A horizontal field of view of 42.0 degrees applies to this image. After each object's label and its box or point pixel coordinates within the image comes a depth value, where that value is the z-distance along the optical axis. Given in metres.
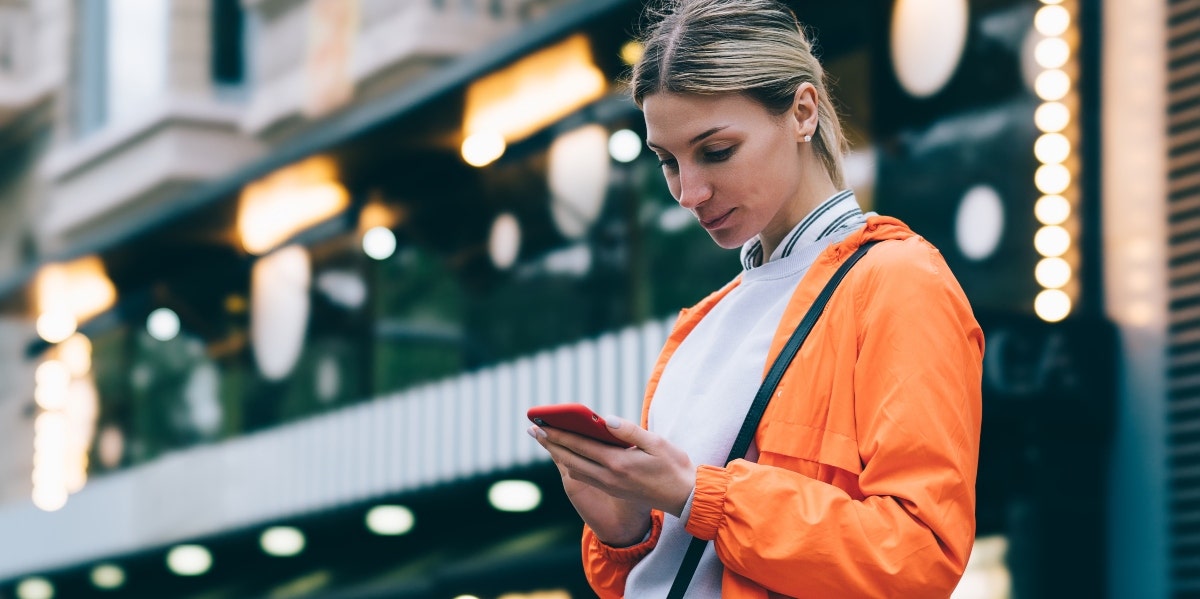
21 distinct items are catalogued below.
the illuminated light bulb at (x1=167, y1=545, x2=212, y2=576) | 12.59
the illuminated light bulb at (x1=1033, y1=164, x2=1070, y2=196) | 6.61
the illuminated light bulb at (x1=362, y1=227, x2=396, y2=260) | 11.38
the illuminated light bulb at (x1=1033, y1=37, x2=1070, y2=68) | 6.66
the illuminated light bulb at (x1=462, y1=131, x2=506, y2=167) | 10.23
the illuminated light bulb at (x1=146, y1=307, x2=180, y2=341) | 13.87
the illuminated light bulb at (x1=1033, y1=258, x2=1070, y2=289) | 6.58
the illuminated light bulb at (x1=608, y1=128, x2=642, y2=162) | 9.15
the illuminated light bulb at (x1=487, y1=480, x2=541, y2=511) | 9.27
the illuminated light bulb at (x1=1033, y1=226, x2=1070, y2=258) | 6.57
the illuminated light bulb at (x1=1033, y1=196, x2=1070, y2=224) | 6.58
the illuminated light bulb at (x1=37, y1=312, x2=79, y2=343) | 14.91
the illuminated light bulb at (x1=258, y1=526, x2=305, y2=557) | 11.29
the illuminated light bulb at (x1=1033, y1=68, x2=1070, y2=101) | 6.65
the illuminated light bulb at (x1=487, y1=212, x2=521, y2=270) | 10.19
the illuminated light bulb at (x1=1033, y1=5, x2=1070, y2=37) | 6.67
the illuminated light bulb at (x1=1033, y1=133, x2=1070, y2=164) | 6.61
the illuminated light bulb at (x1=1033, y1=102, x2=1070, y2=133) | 6.63
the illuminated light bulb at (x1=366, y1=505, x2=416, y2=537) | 10.41
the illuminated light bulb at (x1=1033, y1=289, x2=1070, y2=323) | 6.55
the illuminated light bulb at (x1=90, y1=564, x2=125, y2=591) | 13.78
